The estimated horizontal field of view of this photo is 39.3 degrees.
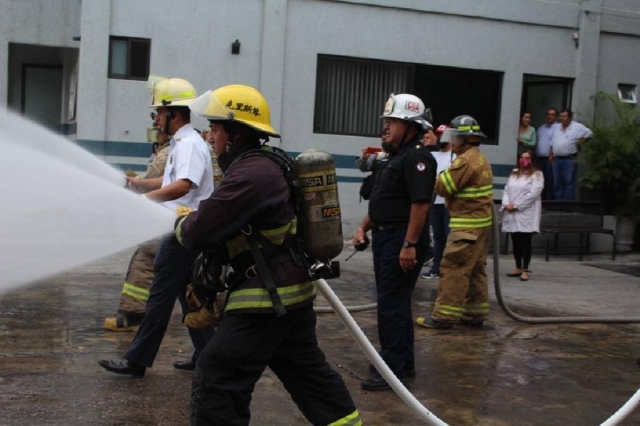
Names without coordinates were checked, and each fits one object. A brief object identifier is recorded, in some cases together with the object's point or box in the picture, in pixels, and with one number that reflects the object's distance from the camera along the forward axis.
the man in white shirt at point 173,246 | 5.68
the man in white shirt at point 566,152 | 13.66
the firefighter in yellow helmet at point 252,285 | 4.02
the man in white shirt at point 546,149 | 14.09
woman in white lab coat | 10.82
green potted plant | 13.27
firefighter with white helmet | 5.87
